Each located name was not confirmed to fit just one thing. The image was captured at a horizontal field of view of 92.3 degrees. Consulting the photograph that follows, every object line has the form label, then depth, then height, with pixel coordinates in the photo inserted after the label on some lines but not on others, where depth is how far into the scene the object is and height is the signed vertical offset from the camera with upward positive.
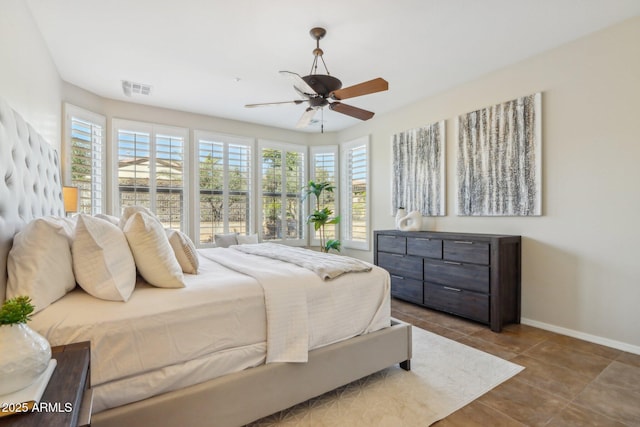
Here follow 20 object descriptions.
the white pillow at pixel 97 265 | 1.47 -0.26
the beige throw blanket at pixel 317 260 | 2.05 -0.36
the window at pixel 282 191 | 5.51 +0.39
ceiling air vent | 3.76 +1.56
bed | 1.33 -0.63
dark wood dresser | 3.10 -0.68
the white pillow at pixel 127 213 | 1.91 -0.01
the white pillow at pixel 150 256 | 1.69 -0.24
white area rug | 1.79 -1.19
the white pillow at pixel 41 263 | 1.31 -0.23
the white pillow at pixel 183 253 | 2.04 -0.28
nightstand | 0.73 -0.50
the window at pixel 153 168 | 4.33 +0.64
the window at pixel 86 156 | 3.73 +0.70
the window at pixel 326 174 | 5.88 +0.74
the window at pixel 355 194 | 5.38 +0.34
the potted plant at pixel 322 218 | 5.44 -0.10
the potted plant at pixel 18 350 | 0.77 -0.36
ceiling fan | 2.47 +1.03
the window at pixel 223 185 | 4.93 +0.46
